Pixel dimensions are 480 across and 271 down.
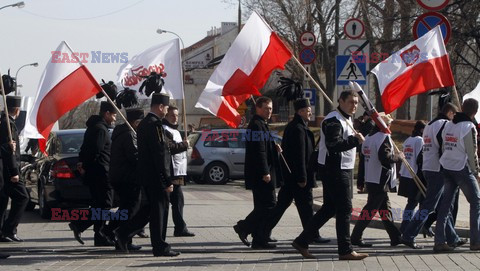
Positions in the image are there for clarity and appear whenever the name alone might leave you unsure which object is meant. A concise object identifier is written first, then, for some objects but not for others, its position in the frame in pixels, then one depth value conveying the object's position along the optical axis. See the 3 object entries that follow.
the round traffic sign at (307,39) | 26.39
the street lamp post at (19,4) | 44.52
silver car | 25.95
